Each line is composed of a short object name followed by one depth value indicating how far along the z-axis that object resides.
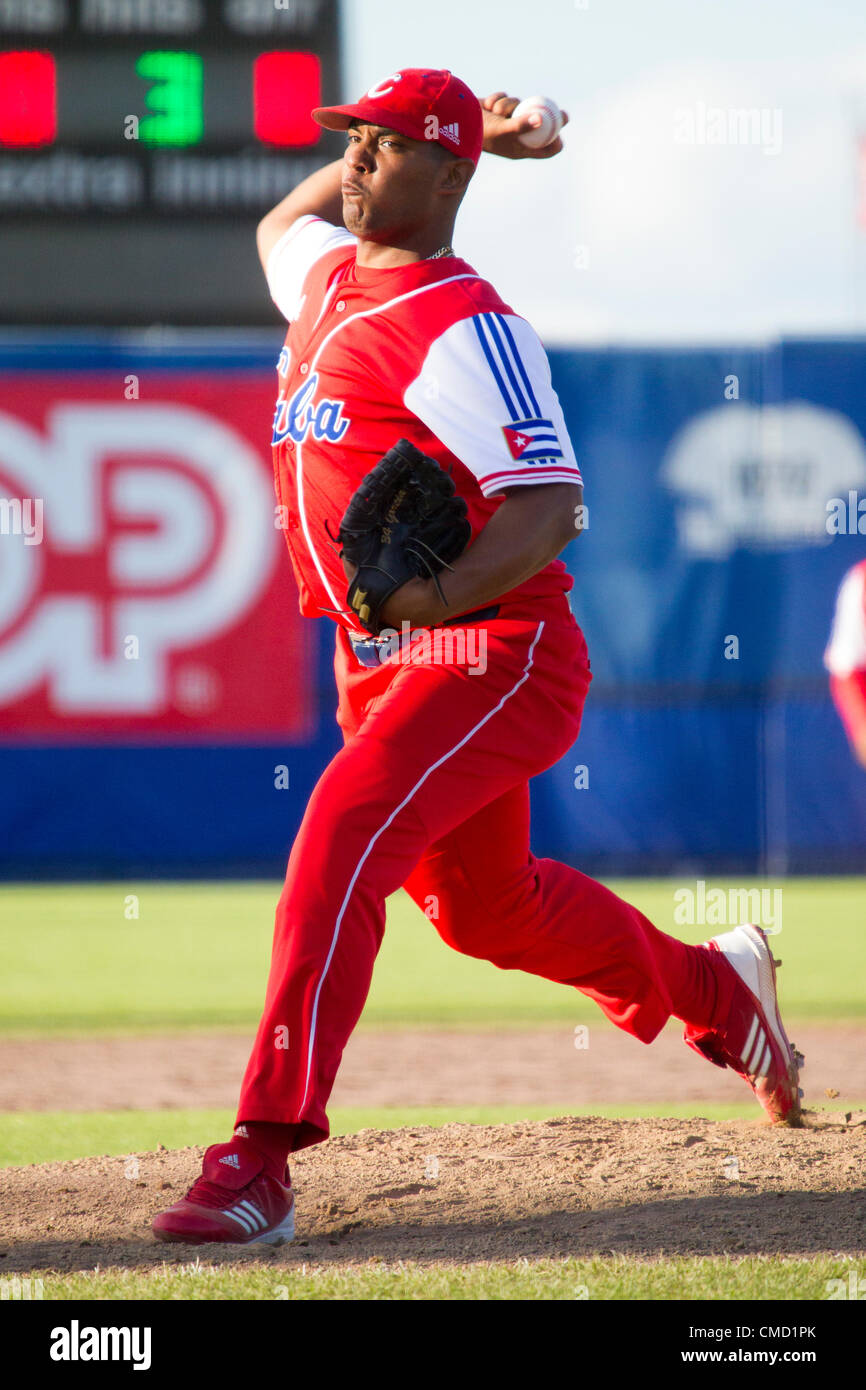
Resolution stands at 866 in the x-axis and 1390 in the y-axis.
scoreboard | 15.80
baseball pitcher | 5.00
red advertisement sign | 17.20
